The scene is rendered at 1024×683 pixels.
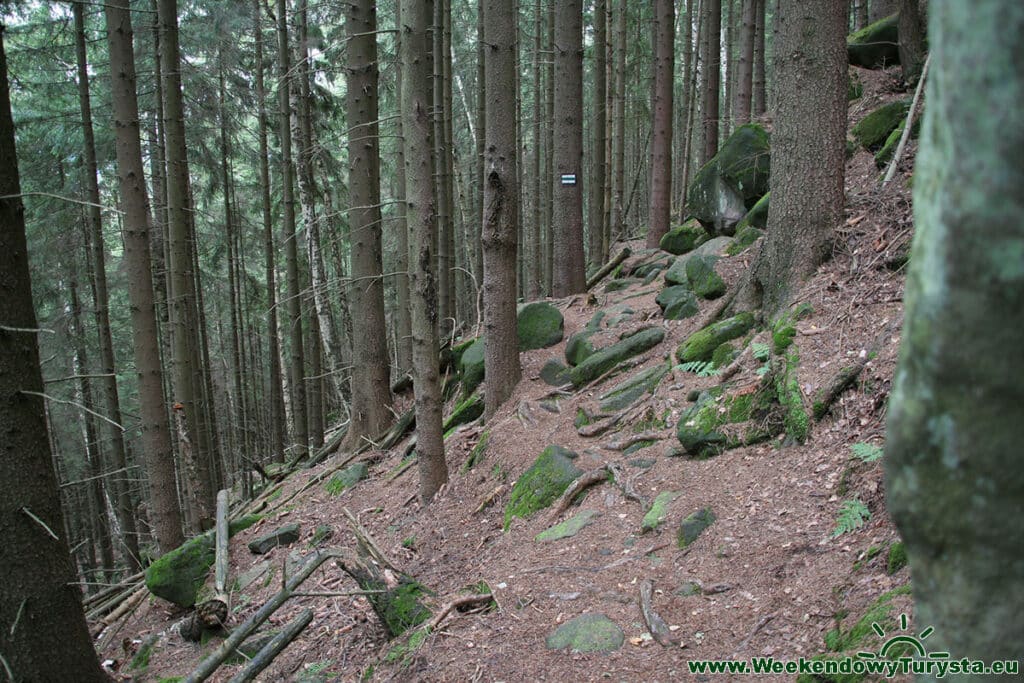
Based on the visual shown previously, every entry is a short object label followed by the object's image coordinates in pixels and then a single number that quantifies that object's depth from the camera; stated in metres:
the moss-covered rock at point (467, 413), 9.02
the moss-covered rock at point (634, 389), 6.84
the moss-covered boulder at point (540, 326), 9.26
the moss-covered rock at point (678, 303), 8.01
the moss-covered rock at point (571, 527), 5.14
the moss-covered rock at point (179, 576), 7.56
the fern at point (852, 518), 3.77
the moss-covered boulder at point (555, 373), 8.24
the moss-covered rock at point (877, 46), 10.21
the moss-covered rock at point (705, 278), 7.95
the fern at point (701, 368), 6.19
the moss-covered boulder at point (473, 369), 9.62
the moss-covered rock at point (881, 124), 8.40
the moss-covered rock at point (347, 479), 9.09
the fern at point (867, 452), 4.06
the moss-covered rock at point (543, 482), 5.88
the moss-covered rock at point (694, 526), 4.43
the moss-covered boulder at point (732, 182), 9.92
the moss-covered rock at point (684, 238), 11.38
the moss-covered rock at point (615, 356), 7.80
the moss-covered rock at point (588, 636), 3.77
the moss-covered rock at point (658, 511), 4.76
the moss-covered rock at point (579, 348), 8.46
